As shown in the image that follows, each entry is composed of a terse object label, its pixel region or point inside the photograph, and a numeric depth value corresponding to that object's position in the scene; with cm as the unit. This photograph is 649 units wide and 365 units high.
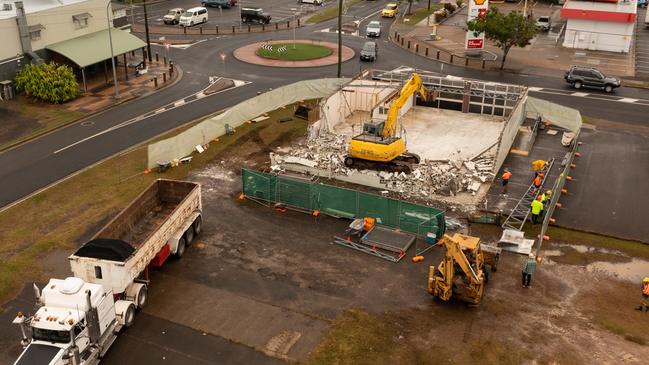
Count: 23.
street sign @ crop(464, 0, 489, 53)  6131
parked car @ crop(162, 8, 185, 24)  7450
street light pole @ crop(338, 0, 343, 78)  5249
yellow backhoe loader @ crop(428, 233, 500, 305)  2302
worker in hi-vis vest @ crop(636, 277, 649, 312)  2359
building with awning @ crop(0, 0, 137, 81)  4797
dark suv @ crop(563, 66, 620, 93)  5147
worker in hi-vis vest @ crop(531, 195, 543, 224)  2941
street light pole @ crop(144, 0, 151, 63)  5822
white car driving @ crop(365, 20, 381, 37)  7050
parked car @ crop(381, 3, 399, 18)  8119
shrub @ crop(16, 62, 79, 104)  4750
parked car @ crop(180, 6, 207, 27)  7319
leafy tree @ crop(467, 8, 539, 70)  5653
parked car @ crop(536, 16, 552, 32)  7300
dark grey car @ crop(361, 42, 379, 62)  5994
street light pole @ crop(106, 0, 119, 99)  4828
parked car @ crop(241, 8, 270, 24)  7606
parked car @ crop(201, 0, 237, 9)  8319
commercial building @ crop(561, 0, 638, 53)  6303
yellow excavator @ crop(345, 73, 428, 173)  3469
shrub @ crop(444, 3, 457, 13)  8310
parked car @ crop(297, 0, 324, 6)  8806
